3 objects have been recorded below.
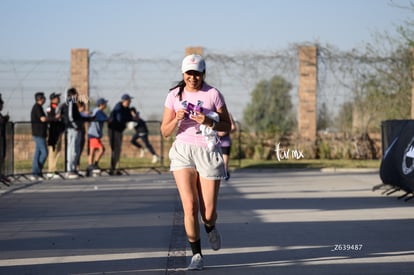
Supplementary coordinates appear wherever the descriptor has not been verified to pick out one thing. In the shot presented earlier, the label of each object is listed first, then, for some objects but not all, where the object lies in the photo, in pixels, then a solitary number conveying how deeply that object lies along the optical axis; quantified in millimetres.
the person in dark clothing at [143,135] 25812
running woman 8359
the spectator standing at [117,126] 23719
